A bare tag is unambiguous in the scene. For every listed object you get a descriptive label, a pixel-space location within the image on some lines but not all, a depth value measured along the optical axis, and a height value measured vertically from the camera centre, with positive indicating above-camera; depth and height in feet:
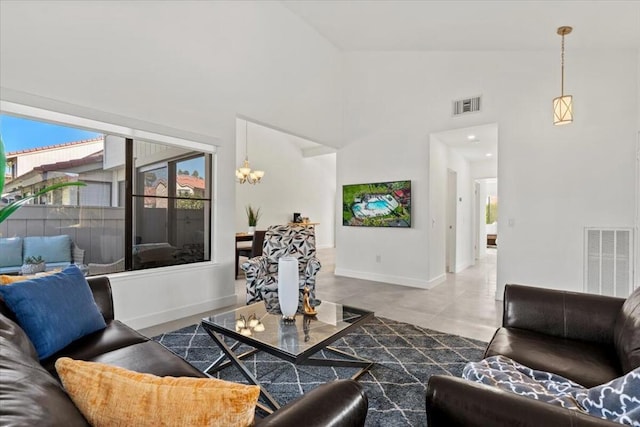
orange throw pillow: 2.30 -1.41
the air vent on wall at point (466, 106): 15.15 +5.30
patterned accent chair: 11.03 -1.84
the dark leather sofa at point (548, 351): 2.99 -2.04
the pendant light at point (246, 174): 21.94 +2.77
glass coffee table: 5.80 -2.48
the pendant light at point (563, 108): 10.96 +3.74
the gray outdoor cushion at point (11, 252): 8.52 -1.10
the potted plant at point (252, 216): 23.17 -0.30
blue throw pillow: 5.07 -1.69
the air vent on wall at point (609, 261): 11.85 -1.85
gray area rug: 6.34 -3.84
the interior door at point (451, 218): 20.88 -0.33
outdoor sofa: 8.58 -1.16
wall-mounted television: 17.25 +0.50
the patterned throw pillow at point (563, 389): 2.90 -2.05
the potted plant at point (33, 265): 8.68 -1.51
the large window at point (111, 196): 8.98 +0.55
